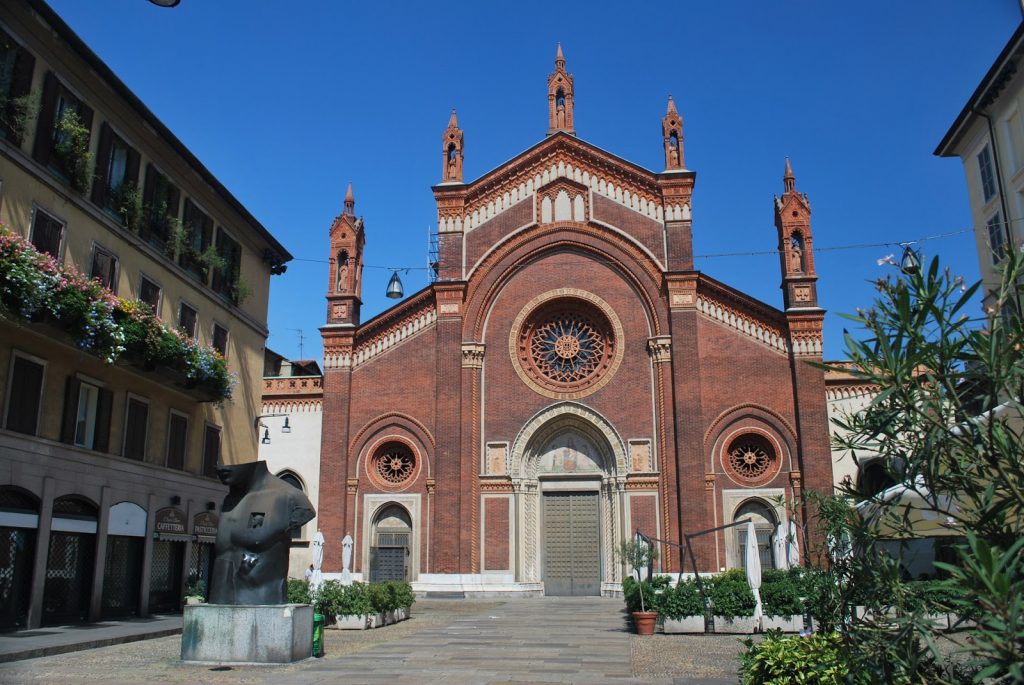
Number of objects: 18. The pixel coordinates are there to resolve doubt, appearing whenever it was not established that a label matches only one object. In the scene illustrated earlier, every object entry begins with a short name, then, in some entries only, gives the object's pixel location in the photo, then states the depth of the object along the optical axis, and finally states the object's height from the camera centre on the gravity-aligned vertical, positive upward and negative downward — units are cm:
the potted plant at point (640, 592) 1936 -114
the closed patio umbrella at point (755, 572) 1923 -59
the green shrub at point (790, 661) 758 -108
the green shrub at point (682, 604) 1959 -131
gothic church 3194 +612
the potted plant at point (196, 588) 2391 -116
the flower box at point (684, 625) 1961 -180
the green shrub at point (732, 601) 1947 -124
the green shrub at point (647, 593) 2044 -114
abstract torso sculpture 1431 +3
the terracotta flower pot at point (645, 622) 1930 -169
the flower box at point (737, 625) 1941 -178
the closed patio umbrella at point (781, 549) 2425 -9
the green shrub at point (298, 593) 2033 -109
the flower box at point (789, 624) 1917 -173
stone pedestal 1397 -142
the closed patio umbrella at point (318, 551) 2678 -11
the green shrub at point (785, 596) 1890 -112
